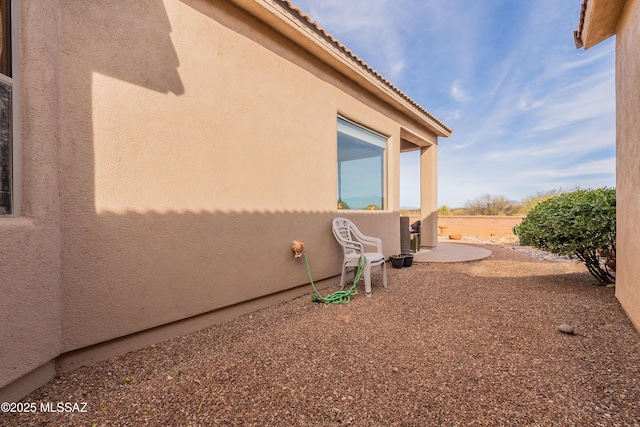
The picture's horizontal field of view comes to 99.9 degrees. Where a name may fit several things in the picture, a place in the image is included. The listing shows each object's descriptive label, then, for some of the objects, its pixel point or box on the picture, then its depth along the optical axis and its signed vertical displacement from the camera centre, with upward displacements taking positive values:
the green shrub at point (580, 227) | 4.08 -0.23
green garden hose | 4.07 -1.29
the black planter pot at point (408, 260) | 6.49 -1.13
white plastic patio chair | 4.37 -0.59
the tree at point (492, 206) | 19.36 +0.57
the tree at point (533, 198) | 15.98 +0.99
